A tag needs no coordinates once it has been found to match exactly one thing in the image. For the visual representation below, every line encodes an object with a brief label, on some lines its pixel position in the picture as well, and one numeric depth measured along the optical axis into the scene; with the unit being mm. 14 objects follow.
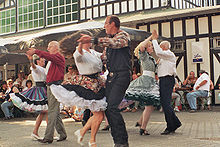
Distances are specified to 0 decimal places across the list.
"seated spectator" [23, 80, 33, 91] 12117
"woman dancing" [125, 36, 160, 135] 6590
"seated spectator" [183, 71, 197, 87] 13922
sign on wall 15461
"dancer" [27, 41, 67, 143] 6043
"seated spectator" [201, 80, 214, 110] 13168
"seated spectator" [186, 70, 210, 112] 12781
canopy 10742
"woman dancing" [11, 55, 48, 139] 6605
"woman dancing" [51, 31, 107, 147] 4984
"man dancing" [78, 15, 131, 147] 4730
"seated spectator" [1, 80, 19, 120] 11914
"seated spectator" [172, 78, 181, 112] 12834
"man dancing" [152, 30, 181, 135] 6871
